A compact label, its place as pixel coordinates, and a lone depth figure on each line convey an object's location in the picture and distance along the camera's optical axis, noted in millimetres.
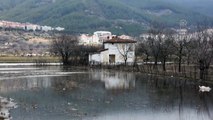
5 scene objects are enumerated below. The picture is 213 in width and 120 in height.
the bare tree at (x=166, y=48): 77250
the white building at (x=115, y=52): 85750
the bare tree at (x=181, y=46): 74038
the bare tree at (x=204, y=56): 53597
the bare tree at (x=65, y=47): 93312
